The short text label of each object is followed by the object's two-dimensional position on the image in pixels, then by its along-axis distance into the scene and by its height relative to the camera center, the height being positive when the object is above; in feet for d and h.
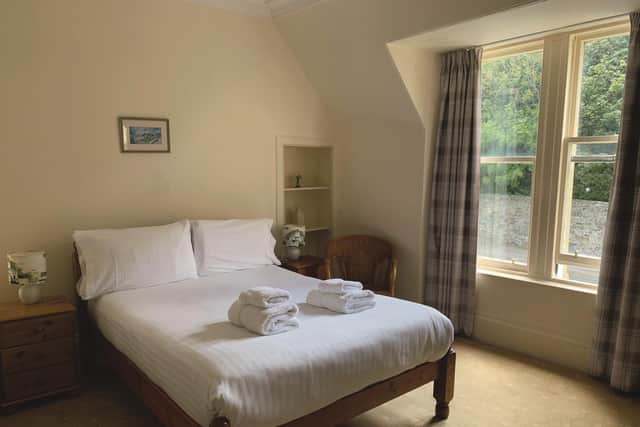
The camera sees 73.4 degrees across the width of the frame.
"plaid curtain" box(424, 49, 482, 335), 11.19 -0.48
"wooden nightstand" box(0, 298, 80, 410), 7.69 -3.37
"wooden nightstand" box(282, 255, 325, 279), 11.95 -2.68
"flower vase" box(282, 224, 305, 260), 12.41 -1.97
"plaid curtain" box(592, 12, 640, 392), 8.52 -1.64
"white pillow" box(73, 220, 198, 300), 8.65 -1.87
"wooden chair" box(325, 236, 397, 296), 12.71 -2.59
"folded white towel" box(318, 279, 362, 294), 7.68 -2.09
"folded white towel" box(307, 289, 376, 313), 7.51 -2.31
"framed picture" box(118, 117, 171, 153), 10.09 +0.82
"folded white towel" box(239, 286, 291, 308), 6.60 -1.98
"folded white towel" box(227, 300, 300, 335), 6.44 -2.27
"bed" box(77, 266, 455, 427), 5.38 -2.67
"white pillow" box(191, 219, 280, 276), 10.25 -1.84
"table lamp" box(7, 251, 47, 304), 8.20 -2.00
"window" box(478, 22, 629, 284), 9.55 +0.57
